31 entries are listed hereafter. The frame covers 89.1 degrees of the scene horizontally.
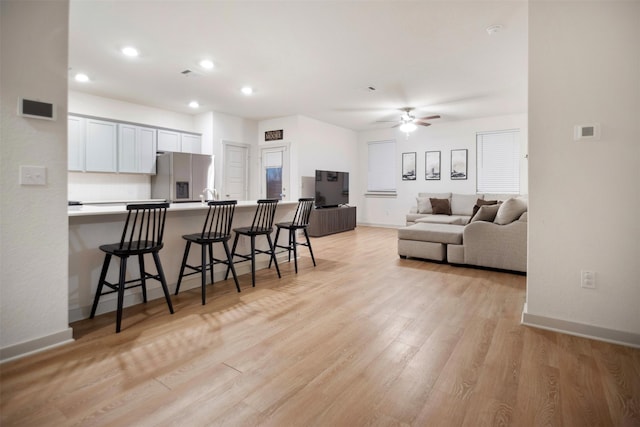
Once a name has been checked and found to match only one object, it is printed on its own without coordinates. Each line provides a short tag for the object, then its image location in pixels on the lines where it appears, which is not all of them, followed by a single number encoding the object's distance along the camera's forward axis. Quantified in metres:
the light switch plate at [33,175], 2.05
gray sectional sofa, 4.05
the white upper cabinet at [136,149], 5.76
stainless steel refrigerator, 6.08
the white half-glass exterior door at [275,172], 7.39
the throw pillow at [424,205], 7.59
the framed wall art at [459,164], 7.83
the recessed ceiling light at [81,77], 4.62
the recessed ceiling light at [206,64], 4.17
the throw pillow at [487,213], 4.44
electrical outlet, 2.36
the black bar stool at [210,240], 3.08
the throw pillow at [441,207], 7.39
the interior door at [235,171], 7.18
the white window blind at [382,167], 8.88
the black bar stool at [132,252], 2.46
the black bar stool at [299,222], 4.28
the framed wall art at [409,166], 8.49
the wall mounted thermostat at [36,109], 2.05
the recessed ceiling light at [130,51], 3.77
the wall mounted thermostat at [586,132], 2.31
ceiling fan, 6.42
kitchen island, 2.61
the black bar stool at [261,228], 3.63
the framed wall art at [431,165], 8.19
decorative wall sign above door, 7.41
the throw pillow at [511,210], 4.11
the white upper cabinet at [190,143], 6.75
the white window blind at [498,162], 7.23
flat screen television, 7.38
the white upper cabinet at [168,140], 6.37
